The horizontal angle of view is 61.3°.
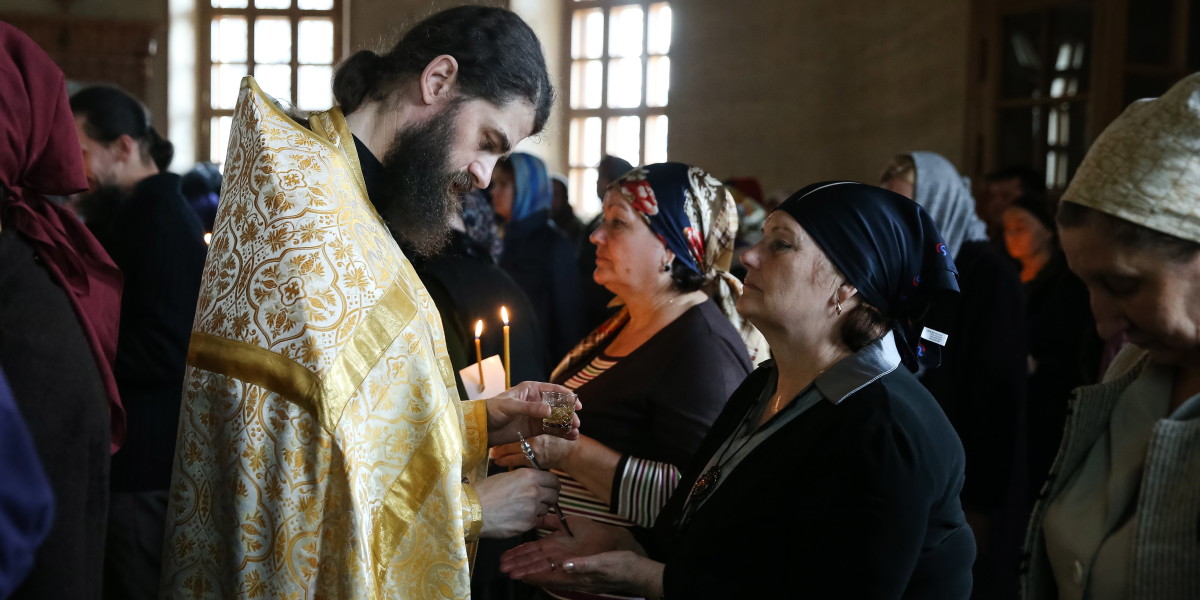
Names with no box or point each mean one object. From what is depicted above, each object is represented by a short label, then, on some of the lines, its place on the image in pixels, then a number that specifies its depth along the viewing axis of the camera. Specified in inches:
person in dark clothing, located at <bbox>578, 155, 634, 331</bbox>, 220.1
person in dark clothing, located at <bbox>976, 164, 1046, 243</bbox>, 260.5
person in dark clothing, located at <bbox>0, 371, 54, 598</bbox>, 37.1
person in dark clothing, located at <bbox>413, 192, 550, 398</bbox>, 130.1
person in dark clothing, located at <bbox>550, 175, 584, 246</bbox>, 328.5
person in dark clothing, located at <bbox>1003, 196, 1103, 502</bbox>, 183.8
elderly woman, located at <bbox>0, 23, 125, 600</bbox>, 55.3
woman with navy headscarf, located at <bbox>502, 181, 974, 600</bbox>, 72.4
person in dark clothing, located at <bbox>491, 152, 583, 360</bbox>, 216.2
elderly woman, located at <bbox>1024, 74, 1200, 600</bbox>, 57.4
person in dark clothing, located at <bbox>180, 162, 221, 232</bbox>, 222.2
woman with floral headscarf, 103.2
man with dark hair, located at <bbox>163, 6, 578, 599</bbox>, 63.2
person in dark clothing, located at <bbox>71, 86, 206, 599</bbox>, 119.5
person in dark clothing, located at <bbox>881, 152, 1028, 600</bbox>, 157.3
